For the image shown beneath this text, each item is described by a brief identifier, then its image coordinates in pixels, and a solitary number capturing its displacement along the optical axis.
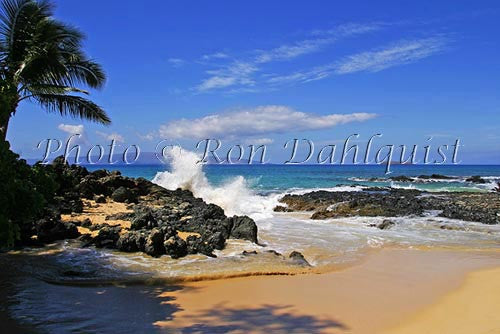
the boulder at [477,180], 54.03
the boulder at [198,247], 8.96
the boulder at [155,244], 8.73
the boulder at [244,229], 10.73
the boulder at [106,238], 9.22
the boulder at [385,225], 15.55
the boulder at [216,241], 9.61
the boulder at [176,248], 8.74
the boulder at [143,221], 10.57
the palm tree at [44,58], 12.20
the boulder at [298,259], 8.76
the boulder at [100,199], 14.46
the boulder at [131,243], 8.97
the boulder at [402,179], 55.20
